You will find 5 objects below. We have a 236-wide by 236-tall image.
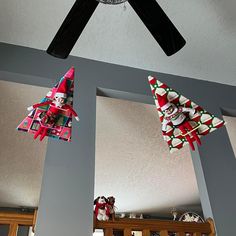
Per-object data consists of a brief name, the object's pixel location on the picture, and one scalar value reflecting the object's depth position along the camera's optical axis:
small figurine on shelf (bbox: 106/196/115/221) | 1.58
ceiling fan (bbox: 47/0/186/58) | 1.06
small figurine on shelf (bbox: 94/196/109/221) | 1.54
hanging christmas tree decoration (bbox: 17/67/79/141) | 1.26
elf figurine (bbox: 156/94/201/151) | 1.34
